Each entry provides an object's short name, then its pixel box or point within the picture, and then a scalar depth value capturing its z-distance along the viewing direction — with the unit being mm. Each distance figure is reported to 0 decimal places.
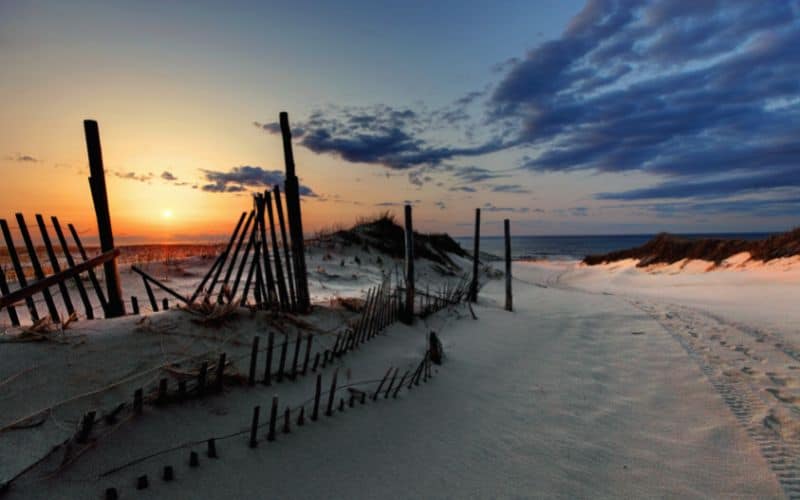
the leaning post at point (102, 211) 5617
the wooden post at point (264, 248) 7031
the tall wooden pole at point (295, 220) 7660
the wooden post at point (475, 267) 13273
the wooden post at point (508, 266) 13343
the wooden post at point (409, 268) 9702
